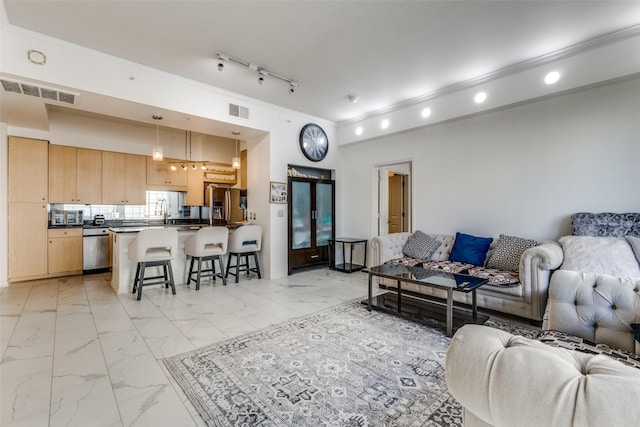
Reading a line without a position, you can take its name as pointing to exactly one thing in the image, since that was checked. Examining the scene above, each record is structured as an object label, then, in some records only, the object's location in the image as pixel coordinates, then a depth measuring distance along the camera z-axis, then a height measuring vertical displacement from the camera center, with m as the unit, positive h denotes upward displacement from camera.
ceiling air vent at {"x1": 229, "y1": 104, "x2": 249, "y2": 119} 4.47 +1.65
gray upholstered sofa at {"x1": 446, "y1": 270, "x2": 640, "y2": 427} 0.63 -0.42
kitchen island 4.15 -0.72
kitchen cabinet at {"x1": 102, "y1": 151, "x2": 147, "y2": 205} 5.73 +0.75
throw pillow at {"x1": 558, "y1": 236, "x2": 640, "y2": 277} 2.71 -0.42
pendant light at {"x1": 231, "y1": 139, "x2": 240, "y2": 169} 5.97 +1.10
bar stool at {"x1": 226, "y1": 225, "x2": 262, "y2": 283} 4.75 -0.49
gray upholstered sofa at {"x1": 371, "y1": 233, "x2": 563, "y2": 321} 2.96 -0.82
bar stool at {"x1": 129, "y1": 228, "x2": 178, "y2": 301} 3.84 -0.52
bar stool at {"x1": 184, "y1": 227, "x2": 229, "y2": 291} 4.35 -0.51
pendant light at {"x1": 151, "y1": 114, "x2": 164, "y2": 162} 4.11 +1.41
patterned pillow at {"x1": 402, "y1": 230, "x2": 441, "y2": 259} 4.35 -0.49
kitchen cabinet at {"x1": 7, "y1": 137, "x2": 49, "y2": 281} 4.60 +0.13
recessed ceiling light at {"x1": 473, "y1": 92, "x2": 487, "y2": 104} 3.89 +1.61
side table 5.66 -0.83
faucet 6.57 +0.13
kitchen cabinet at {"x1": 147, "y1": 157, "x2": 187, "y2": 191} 6.24 +0.87
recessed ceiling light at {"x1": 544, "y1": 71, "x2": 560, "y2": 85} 3.28 +1.59
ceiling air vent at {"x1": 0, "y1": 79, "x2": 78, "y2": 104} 3.10 +1.41
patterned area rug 1.70 -1.18
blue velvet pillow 3.87 -0.49
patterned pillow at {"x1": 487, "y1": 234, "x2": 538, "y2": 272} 3.46 -0.48
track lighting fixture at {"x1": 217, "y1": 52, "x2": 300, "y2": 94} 3.39 +1.88
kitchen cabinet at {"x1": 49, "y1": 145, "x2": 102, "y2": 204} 5.18 +0.76
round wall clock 5.57 +1.46
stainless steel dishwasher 5.37 -0.66
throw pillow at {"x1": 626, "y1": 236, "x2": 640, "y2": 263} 2.75 -0.29
